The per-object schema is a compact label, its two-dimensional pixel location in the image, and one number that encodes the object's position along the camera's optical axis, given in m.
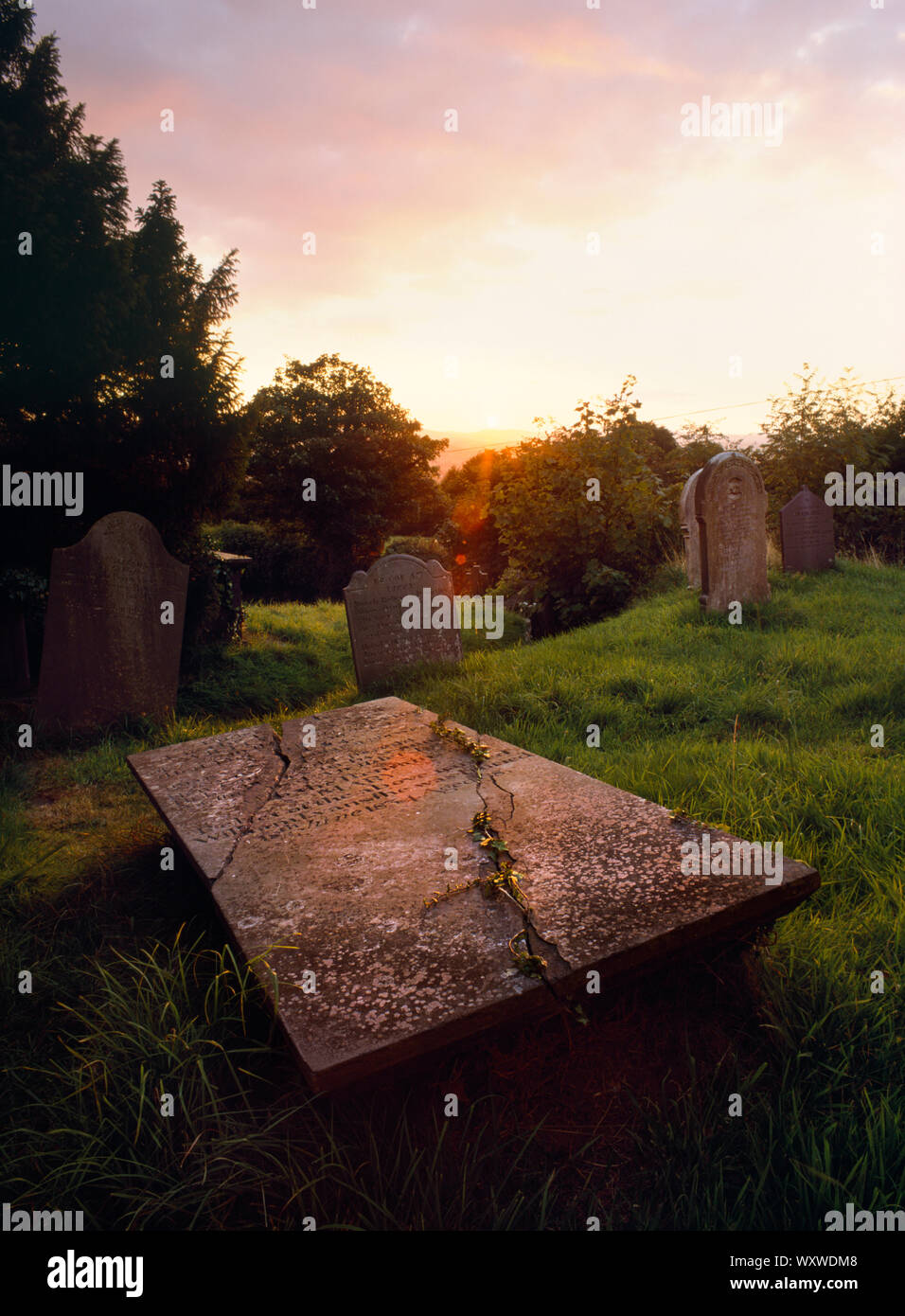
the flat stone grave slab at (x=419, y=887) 1.45
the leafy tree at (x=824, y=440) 14.61
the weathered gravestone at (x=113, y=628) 5.16
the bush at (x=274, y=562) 18.73
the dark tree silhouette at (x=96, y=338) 5.52
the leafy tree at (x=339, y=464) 23.34
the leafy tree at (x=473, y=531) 21.47
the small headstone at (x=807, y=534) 9.05
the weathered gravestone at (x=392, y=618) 6.05
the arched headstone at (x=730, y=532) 7.09
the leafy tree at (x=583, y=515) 9.76
